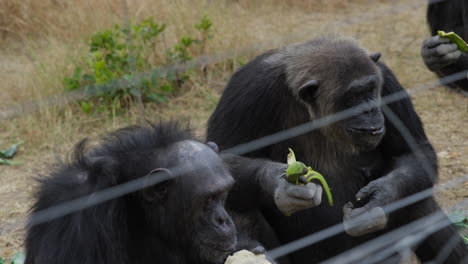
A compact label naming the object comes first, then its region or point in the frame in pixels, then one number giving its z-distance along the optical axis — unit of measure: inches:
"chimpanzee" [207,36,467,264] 320.8
